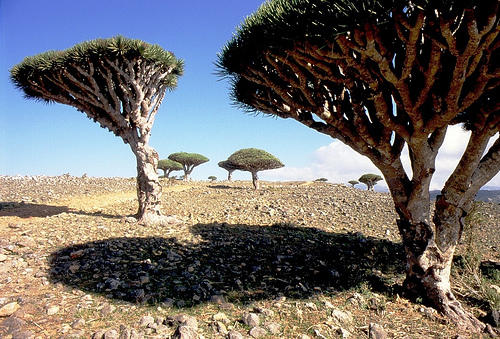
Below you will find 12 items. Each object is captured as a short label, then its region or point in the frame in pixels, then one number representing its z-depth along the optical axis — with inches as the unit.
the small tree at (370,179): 1650.3
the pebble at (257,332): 157.8
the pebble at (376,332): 169.4
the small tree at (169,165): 1800.6
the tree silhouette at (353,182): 1995.9
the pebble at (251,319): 166.6
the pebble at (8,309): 167.4
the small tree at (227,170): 1656.5
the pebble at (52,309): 171.6
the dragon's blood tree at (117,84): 383.6
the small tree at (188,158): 1648.6
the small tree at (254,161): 1000.6
